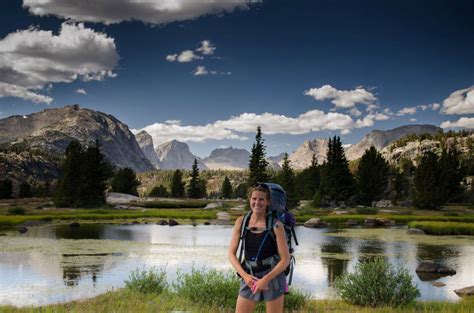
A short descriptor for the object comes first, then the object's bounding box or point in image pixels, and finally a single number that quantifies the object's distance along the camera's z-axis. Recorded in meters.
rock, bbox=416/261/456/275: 26.14
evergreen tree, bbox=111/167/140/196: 127.81
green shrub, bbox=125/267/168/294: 17.33
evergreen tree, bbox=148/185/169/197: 161.98
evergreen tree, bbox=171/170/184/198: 135.88
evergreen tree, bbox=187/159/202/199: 129.16
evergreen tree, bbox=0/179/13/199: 113.63
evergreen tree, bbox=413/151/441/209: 81.62
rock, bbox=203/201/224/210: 92.88
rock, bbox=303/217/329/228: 58.66
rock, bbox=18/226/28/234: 46.19
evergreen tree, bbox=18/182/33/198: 123.94
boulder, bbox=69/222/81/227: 53.77
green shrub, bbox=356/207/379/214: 74.31
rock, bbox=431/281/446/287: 22.39
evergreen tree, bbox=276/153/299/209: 86.31
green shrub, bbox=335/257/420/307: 15.82
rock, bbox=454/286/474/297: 19.86
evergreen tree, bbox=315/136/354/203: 93.31
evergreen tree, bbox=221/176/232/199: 166.00
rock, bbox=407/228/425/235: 48.99
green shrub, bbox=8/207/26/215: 63.34
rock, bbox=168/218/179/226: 61.31
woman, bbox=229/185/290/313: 7.27
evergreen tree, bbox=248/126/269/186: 88.56
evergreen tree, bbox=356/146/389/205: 95.69
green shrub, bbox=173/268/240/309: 14.58
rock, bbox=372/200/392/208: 102.38
